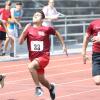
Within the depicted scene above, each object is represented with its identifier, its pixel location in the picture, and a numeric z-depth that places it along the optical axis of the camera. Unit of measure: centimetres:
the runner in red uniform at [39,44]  1970
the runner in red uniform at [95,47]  1795
